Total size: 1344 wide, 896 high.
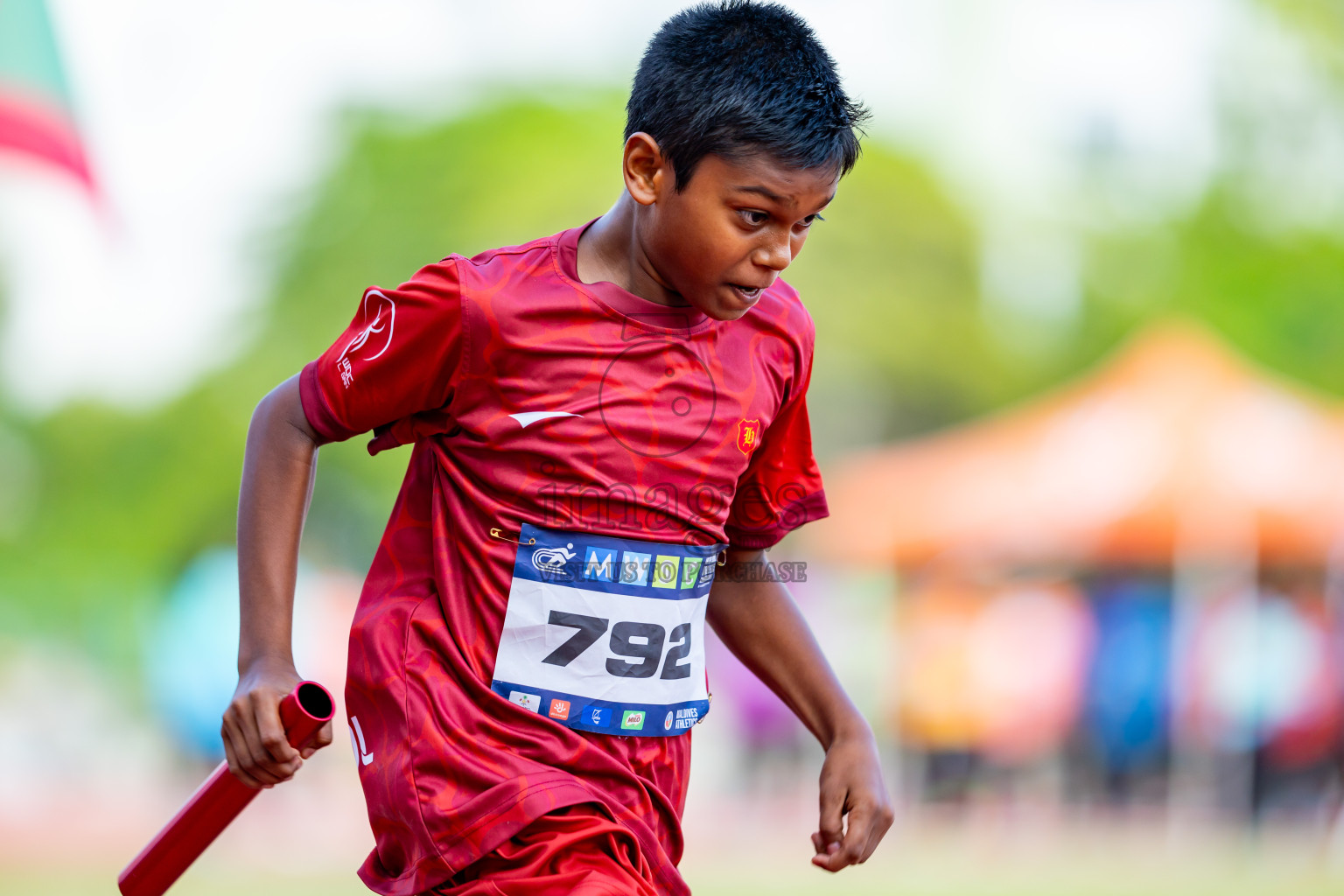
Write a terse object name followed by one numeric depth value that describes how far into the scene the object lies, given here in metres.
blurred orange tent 22.05
